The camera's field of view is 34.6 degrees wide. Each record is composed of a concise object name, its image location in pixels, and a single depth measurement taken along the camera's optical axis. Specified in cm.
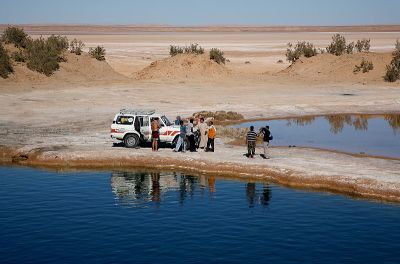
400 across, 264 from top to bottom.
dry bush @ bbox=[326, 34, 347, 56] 9006
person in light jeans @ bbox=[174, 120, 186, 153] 3415
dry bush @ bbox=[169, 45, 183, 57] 8822
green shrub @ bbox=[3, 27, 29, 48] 7600
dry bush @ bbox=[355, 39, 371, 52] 9406
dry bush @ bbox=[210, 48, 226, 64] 8494
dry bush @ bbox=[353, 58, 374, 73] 7938
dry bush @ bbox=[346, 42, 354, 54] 9062
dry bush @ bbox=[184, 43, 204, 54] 8712
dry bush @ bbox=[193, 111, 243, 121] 4956
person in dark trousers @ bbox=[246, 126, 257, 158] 3309
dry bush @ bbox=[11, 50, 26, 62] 7088
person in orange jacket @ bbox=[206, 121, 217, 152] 3447
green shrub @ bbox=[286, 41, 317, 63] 9075
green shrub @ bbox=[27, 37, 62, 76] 6994
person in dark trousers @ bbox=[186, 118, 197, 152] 3503
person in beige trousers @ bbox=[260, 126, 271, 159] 3303
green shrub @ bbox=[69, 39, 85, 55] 7994
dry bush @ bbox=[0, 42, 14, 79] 6575
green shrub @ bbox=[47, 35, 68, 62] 7556
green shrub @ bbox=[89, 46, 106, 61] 8188
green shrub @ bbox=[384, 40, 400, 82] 7419
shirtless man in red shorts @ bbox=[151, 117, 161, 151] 3431
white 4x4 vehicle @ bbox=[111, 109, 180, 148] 3541
